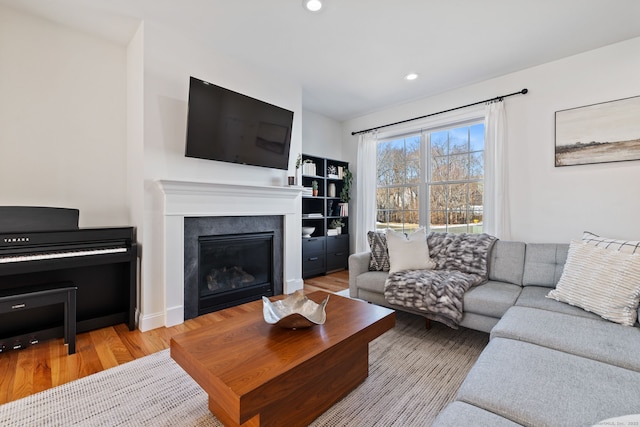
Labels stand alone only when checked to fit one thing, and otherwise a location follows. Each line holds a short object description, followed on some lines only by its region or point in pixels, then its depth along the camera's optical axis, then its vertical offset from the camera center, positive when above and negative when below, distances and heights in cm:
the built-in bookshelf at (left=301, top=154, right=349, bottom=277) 425 -5
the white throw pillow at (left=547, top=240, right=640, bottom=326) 167 -43
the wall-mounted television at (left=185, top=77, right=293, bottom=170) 265 +87
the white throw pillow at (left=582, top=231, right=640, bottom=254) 185 -19
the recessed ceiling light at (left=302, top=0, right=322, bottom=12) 218 +161
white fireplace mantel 257 +4
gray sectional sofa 94 -64
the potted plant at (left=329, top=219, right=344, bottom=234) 465 -18
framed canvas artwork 262 +80
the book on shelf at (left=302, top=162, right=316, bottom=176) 421 +67
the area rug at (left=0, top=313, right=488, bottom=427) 144 -103
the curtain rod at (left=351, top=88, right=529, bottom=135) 316 +136
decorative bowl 152 -58
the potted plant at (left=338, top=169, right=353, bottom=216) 477 +35
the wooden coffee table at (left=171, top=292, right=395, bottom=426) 110 -64
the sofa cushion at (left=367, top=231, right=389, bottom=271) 296 -41
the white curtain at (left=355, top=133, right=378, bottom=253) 454 +41
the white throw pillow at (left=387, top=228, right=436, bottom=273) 278 -38
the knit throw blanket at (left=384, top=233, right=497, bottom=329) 223 -55
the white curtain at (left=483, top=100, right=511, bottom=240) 326 +49
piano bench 187 -61
